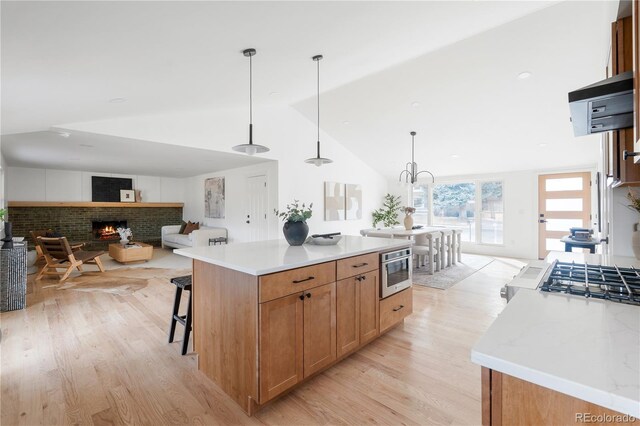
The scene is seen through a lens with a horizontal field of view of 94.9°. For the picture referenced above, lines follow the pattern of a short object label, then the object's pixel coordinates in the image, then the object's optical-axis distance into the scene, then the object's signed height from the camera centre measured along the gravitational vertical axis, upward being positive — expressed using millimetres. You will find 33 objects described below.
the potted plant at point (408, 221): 5316 -189
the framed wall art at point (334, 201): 6867 +249
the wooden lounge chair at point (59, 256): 4773 -763
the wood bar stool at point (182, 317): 2412 -885
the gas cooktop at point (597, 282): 1013 -286
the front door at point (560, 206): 5945 +80
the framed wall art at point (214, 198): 7551 +379
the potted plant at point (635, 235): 1693 -154
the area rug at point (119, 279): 4309 -1099
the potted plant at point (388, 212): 8180 -34
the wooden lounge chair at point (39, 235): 5834 -478
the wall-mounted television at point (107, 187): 7684 +685
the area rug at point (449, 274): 4492 -1095
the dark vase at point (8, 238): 3370 -292
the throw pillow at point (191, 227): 7941 -410
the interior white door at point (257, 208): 6246 +75
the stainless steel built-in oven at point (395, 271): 2492 -551
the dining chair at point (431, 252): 5051 -725
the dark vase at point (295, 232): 2494 -176
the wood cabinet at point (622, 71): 1292 +604
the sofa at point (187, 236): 6785 -614
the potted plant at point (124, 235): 6312 -492
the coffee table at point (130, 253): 5984 -848
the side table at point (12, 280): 3377 -773
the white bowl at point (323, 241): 2586 -263
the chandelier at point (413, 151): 5189 +1306
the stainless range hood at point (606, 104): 1026 +399
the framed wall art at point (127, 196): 8086 +458
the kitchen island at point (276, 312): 1658 -653
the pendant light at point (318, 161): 3272 +570
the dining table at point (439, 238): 5051 -538
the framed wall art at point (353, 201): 7440 +258
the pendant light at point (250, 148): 2746 +611
